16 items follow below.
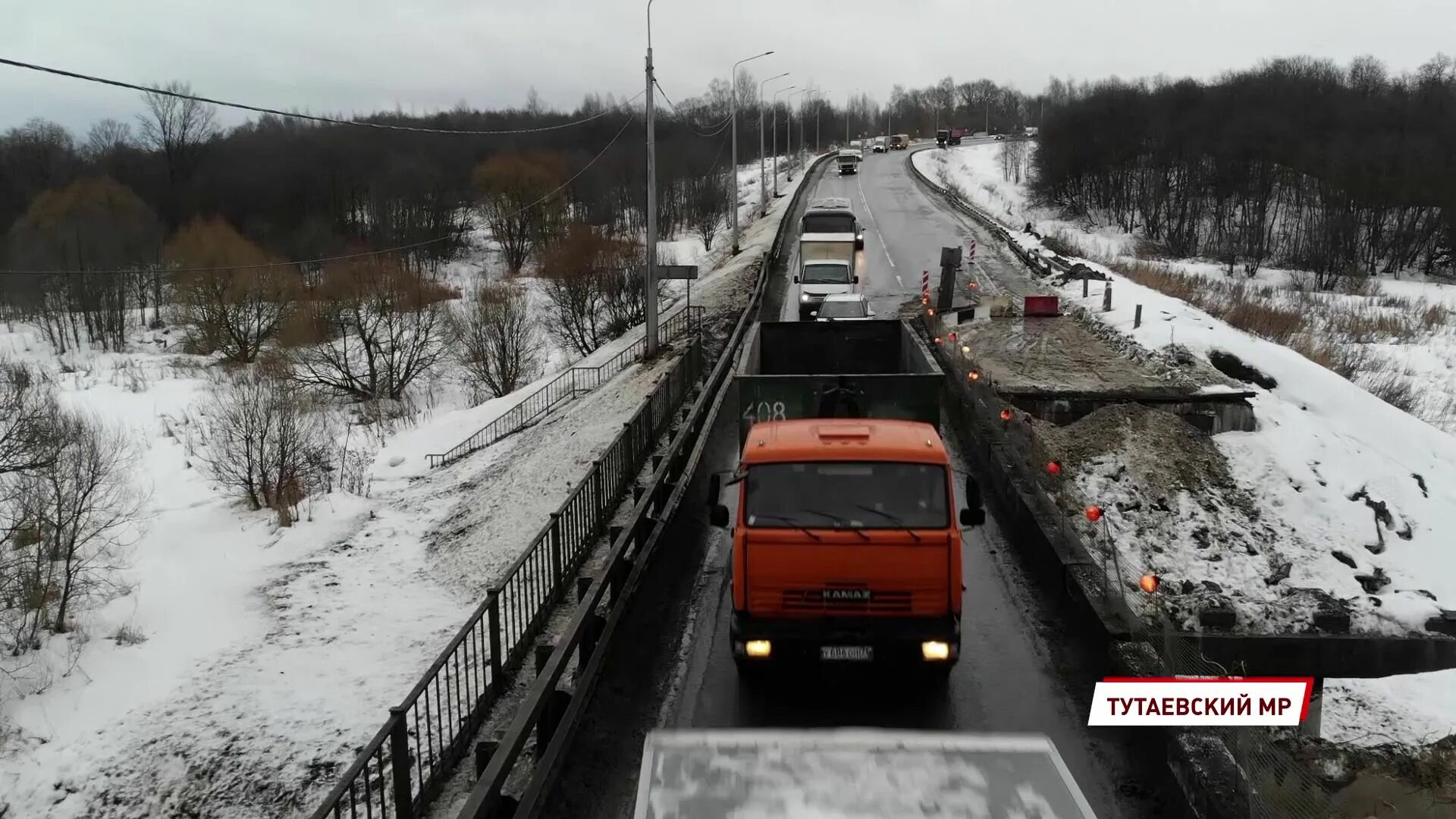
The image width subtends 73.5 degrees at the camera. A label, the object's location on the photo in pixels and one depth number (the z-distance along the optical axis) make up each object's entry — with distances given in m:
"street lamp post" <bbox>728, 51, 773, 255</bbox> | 42.84
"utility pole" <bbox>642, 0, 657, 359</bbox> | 23.67
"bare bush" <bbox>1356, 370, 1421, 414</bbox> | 26.81
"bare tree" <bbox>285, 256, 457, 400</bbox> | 42.16
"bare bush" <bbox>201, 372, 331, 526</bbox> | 25.39
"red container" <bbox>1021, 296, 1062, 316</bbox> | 27.55
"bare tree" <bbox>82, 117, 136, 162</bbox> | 94.44
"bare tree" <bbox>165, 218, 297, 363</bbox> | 48.53
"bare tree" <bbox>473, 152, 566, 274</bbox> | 71.31
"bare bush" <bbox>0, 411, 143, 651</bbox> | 18.50
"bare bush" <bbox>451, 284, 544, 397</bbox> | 41.75
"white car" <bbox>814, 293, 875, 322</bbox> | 23.61
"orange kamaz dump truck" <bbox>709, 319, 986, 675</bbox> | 7.87
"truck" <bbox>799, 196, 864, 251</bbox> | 35.66
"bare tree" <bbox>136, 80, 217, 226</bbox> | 88.25
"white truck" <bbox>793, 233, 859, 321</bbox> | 28.31
